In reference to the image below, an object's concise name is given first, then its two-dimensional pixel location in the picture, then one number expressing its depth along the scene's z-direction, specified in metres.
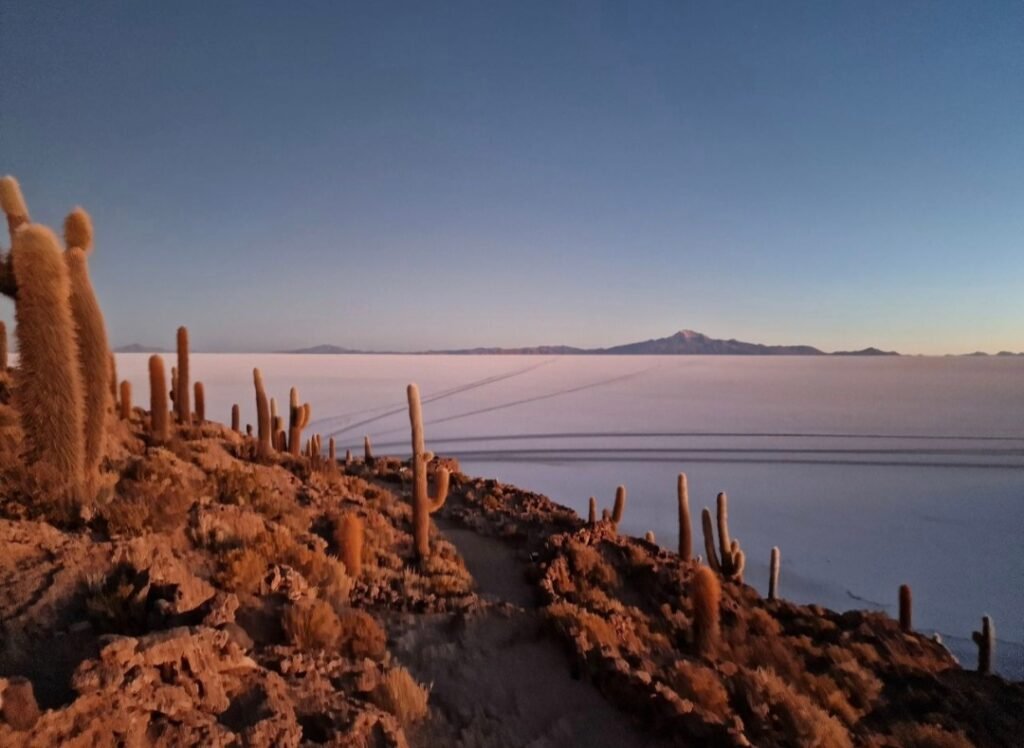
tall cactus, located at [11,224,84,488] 7.52
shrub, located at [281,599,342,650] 5.23
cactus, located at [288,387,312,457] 16.23
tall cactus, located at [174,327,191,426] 14.87
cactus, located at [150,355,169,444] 12.55
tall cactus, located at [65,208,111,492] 8.12
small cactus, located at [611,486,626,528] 16.72
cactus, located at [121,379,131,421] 13.80
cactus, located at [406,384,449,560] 10.38
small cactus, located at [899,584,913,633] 12.77
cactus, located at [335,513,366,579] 7.87
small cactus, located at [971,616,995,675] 11.58
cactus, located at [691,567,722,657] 9.02
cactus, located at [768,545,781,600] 14.03
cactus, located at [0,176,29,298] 9.65
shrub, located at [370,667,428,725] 4.62
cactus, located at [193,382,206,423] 16.80
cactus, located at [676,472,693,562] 14.54
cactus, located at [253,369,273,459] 14.84
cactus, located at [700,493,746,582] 14.09
